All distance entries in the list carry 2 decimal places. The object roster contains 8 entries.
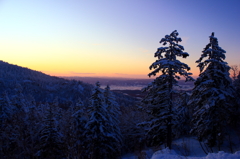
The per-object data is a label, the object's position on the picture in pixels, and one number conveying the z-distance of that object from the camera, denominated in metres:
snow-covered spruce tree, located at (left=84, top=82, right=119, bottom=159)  19.20
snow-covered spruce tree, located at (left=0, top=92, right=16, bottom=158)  28.59
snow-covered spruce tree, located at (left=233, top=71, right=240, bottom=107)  24.40
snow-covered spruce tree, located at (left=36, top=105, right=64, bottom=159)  22.00
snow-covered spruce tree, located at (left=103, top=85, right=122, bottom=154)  21.26
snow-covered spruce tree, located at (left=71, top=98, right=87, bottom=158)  22.02
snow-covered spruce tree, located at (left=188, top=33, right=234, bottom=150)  14.96
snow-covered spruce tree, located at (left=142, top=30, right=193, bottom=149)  13.83
